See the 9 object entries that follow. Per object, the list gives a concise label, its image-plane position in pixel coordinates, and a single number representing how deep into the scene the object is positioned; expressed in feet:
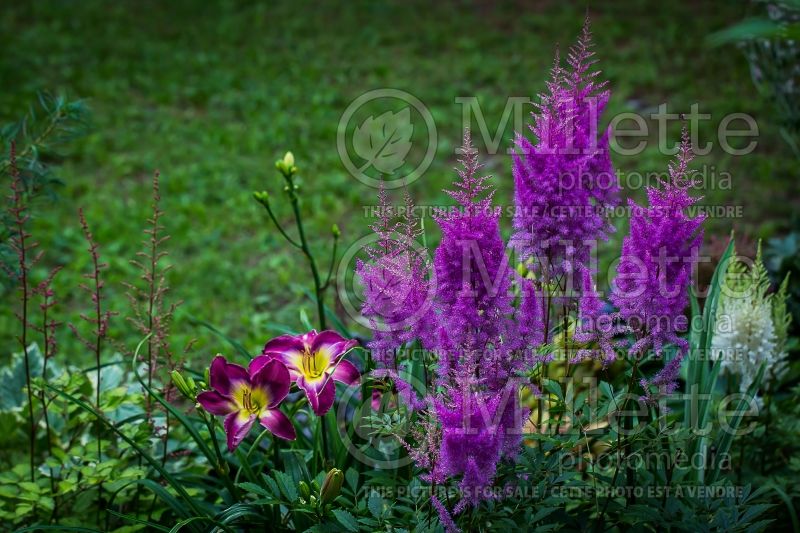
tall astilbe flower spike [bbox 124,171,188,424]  7.57
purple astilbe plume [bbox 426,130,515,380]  5.78
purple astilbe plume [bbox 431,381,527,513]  5.36
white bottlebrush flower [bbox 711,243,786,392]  8.48
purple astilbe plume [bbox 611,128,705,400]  5.91
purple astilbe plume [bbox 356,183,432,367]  6.04
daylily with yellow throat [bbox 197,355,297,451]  6.33
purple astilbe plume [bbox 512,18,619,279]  6.11
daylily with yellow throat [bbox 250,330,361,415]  6.60
